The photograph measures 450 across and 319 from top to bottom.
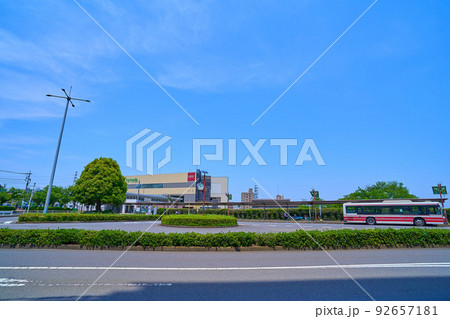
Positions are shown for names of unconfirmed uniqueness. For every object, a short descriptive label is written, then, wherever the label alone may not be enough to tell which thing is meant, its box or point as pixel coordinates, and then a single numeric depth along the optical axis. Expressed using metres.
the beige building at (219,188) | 100.20
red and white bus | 23.63
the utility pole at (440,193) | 26.04
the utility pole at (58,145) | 20.41
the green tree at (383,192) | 53.66
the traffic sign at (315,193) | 33.91
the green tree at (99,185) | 32.47
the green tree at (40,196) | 65.06
